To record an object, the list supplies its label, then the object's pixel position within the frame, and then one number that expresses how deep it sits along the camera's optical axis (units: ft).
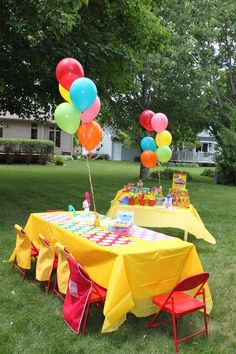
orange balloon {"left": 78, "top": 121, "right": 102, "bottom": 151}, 18.32
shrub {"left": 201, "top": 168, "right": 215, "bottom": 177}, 87.84
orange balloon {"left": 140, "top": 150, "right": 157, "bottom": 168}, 27.48
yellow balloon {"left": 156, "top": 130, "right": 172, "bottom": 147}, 26.84
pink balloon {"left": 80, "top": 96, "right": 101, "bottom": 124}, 17.30
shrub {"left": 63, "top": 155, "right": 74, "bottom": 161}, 111.50
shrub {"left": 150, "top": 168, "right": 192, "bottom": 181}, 70.39
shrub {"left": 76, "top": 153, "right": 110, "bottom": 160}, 138.07
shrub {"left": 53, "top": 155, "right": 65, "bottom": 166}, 91.45
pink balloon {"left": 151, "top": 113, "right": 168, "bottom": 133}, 26.30
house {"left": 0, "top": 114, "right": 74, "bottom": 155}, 104.63
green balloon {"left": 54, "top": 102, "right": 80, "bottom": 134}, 16.92
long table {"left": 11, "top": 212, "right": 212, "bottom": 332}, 12.75
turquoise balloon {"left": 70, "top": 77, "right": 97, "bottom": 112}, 15.80
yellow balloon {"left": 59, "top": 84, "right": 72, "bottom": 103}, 18.11
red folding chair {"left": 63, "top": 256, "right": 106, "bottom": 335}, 12.84
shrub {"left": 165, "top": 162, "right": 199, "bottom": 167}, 121.35
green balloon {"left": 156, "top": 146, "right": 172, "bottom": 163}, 26.63
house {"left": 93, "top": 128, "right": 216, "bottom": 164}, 145.07
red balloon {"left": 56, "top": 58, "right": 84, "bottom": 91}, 17.38
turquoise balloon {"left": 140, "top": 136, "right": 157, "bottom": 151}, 27.81
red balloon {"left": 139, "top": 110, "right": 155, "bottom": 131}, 28.02
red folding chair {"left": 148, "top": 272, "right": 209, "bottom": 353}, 12.32
